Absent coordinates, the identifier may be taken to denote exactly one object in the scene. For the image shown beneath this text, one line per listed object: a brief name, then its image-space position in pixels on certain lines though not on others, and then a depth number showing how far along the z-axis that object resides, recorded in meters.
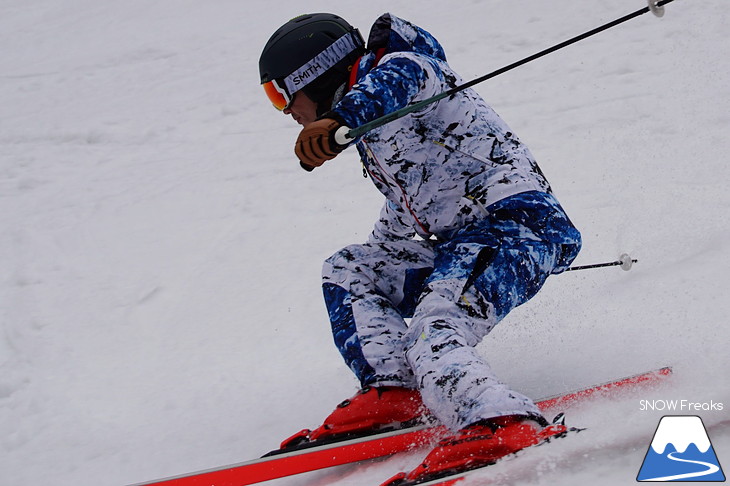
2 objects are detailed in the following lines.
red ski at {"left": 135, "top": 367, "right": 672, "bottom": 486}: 4.98
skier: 4.92
